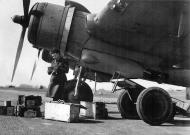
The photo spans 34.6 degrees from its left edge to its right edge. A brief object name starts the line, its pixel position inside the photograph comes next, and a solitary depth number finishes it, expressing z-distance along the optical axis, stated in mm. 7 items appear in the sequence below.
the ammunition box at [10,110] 11423
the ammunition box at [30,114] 11188
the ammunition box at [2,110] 11521
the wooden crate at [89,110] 11577
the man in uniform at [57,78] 12945
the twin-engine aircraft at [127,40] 10148
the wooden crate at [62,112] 9781
